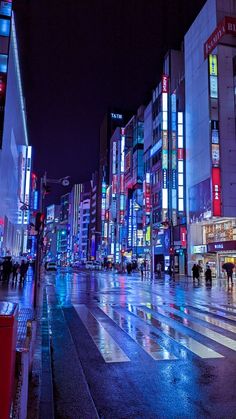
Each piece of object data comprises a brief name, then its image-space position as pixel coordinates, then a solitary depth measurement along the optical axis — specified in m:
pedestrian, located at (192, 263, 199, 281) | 32.94
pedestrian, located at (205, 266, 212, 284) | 31.84
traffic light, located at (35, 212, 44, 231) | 16.14
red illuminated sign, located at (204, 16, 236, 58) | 44.44
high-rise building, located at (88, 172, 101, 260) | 149.75
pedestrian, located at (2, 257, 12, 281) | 29.55
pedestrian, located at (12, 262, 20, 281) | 31.77
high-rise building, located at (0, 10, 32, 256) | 41.16
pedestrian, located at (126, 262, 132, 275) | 58.09
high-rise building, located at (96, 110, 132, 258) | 129.62
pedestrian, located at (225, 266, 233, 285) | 30.00
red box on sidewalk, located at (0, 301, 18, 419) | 2.86
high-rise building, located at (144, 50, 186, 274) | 54.44
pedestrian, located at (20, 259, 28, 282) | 29.76
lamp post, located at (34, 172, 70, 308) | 17.60
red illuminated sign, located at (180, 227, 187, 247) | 52.91
